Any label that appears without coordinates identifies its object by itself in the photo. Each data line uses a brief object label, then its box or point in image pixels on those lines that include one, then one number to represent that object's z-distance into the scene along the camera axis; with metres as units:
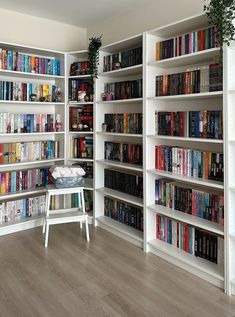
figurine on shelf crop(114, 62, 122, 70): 3.01
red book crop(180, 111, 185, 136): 2.46
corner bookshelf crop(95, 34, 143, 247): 2.89
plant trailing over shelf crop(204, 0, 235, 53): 1.87
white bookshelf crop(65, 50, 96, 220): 3.38
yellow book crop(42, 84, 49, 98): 3.44
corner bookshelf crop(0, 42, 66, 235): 3.14
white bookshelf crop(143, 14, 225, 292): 2.20
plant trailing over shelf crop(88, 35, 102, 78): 3.11
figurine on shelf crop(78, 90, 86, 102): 3.38
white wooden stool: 2.90
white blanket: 3.00
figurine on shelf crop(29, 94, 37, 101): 3.31
